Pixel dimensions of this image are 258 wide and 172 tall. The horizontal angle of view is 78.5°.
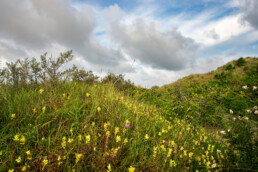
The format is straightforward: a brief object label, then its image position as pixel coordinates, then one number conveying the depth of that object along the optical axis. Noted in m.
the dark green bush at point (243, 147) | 2.54
